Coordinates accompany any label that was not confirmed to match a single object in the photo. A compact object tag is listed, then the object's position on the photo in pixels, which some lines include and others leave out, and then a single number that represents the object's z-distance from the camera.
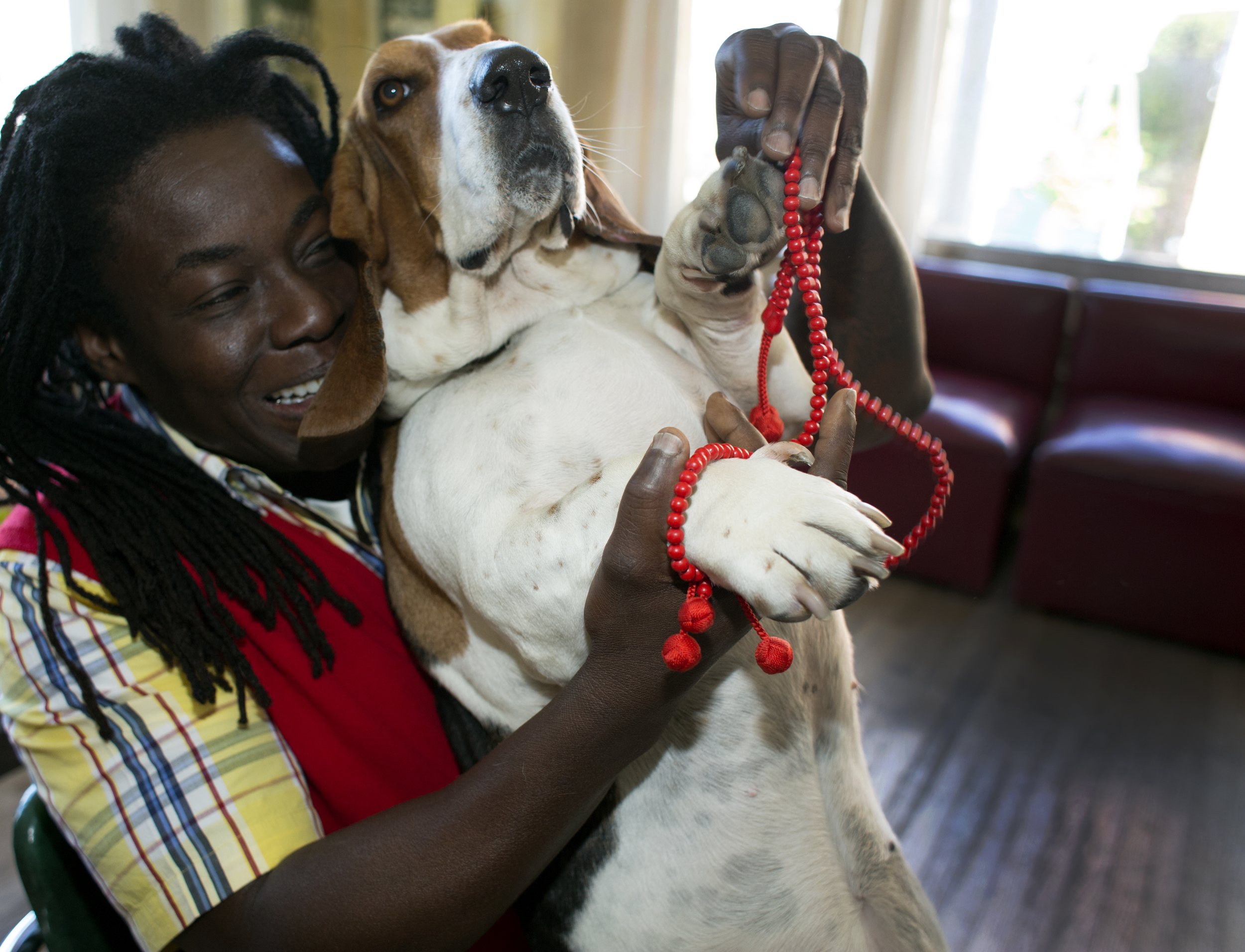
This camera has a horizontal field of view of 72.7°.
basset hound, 1.05
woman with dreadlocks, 0.95
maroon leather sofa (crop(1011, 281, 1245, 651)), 3.28
